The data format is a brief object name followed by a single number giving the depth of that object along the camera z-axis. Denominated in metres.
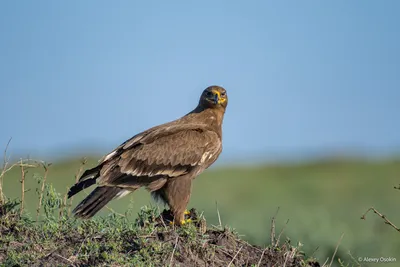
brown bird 17.69
